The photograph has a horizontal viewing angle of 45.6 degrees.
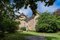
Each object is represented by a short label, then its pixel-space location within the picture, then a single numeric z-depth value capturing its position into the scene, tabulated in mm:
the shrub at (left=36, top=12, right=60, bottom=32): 10101
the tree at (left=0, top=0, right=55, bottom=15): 4450
